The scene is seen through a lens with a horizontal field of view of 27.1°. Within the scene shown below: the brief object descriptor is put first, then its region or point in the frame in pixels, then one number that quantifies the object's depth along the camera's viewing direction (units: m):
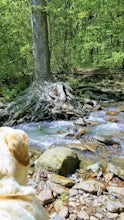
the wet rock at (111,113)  7.89
